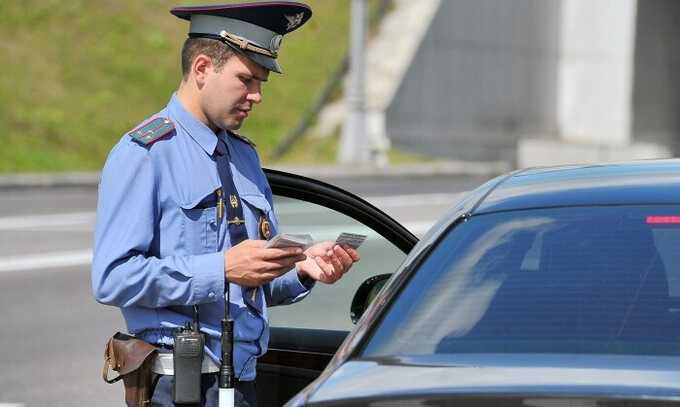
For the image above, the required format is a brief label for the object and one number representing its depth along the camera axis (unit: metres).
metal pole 61.47
